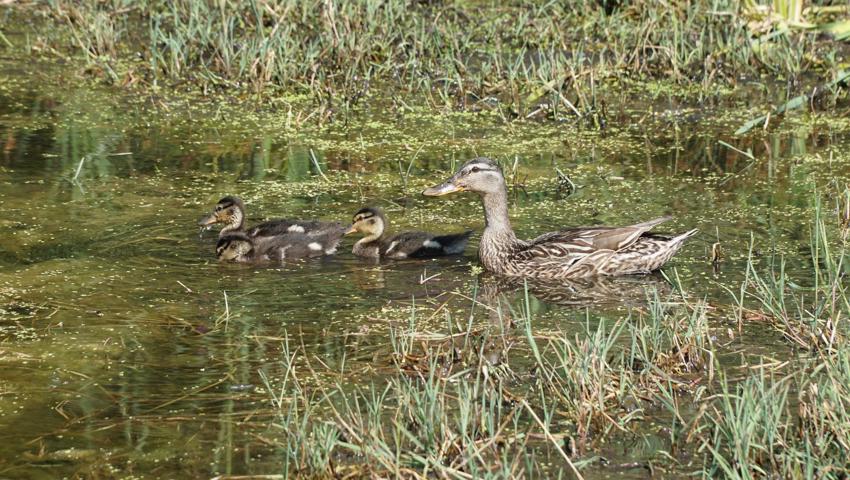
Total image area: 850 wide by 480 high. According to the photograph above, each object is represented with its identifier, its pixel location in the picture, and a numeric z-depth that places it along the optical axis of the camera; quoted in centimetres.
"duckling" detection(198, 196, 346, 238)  1464
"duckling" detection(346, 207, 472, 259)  1448
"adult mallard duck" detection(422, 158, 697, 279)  1421
